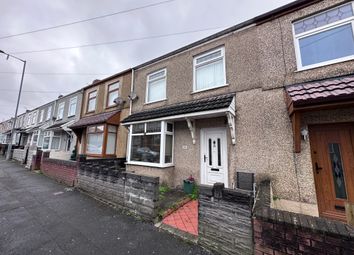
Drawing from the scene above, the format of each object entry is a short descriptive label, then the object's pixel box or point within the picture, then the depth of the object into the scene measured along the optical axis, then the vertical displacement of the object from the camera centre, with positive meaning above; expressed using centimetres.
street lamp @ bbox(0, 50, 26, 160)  1598 +561
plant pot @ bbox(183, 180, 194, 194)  571 -137
